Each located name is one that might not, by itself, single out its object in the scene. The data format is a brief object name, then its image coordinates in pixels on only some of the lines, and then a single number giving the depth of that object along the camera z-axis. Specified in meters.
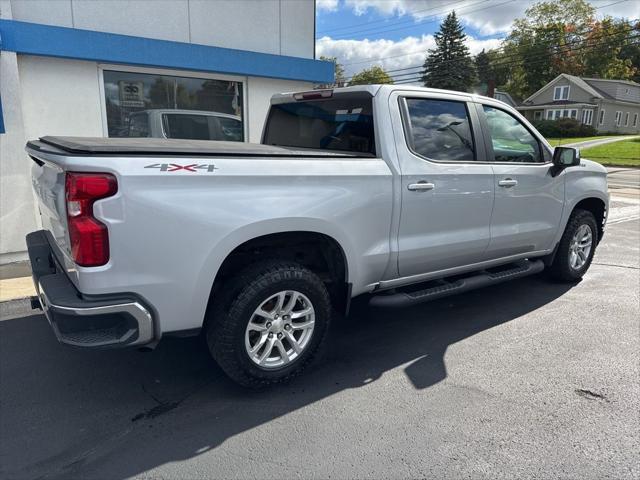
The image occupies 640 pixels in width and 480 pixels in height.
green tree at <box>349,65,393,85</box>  78.96
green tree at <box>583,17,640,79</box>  63.47
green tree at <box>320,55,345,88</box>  91.50
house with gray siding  55.41
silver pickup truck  2.60
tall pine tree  62.88
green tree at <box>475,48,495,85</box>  76.56
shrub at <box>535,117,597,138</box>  50.25
